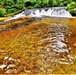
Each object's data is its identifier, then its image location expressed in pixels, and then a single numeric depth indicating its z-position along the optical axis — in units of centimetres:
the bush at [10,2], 1379
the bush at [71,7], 1036
